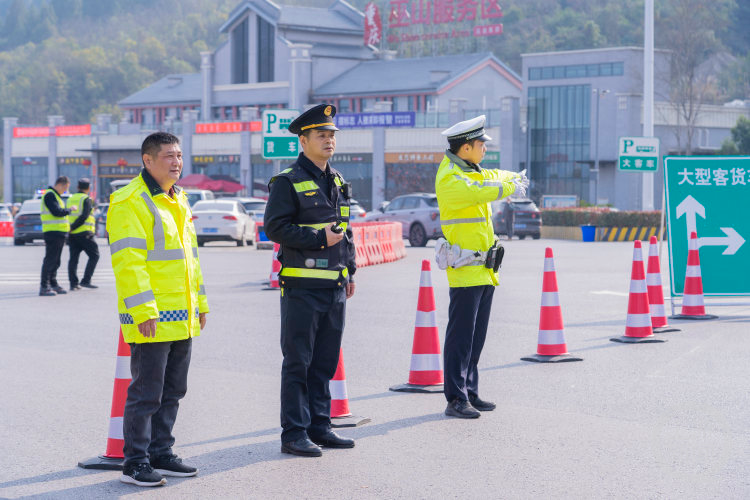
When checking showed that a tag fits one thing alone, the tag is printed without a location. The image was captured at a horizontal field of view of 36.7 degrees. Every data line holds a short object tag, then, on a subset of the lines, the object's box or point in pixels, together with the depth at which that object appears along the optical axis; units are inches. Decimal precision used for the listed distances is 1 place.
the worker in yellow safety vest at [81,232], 693.9
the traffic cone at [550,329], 395.2
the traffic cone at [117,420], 246.5
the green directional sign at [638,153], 1162.0
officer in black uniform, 257.8
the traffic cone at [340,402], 292.4
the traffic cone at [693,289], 522.9
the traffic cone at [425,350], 346.9
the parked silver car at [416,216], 1358.3
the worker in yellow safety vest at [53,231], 674.8
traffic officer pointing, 302.4
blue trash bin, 1601.9
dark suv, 1583.4
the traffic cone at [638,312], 451.8
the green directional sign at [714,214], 539.2
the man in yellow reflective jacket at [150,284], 227.3
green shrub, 1643.7
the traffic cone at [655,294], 486.6
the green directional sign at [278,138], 830.5
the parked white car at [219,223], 1306.6
